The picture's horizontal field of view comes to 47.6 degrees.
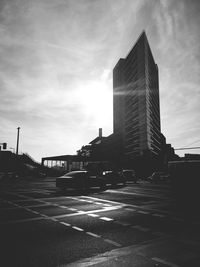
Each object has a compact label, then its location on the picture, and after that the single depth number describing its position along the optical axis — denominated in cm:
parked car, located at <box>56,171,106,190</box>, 1803
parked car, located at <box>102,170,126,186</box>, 2551
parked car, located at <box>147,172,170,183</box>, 3742
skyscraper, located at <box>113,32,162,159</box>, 11725
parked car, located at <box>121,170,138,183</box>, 3266
